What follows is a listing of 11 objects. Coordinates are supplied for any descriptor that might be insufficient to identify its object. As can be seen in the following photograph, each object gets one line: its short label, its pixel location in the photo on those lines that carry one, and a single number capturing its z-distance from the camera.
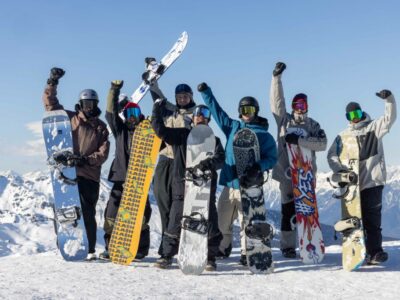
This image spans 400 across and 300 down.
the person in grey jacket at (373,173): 7.03
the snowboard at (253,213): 6.59
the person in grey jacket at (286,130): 7.59
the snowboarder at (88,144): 7.36
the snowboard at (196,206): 6.30
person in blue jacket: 6.93
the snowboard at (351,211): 6.81
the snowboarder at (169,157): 7.03
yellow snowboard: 6.86
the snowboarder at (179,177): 6.56
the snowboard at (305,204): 7.30
